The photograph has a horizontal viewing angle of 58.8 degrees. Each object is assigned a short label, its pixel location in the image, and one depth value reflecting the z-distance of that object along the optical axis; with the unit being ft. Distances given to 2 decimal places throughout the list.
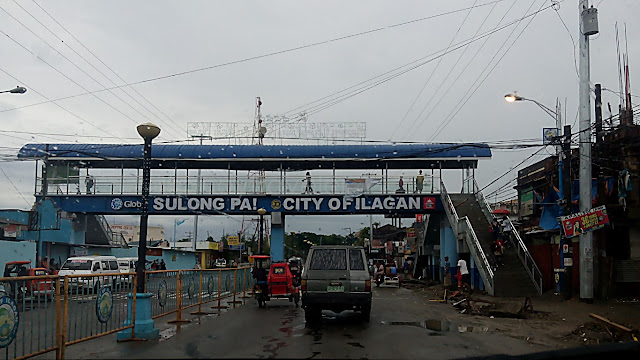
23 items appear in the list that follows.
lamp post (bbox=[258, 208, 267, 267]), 104.38
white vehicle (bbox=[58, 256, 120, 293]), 86.96
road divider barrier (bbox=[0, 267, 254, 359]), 27.73
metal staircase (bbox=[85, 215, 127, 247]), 141.69
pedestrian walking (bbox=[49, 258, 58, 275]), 101.15
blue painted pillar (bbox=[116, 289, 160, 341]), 38.29
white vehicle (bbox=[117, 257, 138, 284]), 107.54
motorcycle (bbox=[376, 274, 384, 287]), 115.84
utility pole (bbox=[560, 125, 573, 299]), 62.14
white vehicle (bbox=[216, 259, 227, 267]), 209.46
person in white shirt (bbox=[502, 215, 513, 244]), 81.51
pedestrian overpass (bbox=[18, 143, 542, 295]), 117.60
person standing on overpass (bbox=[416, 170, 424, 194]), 118.52
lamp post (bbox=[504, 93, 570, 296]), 65.00
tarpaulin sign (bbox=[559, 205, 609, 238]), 58.70
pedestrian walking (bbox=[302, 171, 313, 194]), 119.24
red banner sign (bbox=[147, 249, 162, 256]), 156.56
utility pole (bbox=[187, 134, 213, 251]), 185.33
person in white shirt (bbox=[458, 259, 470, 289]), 79.56
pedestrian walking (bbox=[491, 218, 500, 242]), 81.97
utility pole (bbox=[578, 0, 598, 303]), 59.88
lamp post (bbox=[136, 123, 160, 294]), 39.86
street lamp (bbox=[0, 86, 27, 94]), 65.98
